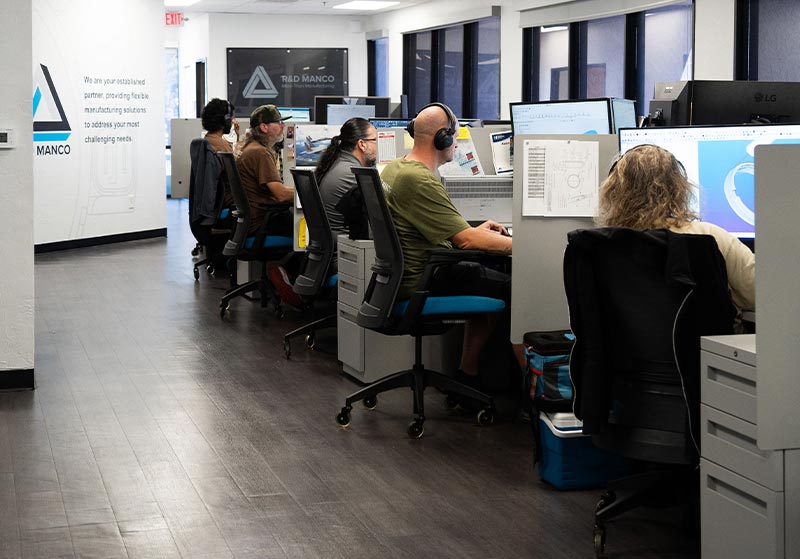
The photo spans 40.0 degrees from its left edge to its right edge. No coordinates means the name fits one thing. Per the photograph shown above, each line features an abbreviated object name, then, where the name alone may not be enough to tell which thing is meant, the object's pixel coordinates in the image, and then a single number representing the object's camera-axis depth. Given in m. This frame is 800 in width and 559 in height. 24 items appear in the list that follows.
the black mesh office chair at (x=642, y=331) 2.78
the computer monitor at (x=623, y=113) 5.05
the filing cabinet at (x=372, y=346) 5.01
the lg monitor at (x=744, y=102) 4.51
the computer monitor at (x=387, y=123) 6.66
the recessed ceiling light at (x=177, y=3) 15.03
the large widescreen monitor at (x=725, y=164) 3.50
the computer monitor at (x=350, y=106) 8.97
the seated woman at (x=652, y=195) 3.02
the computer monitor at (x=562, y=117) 5.08
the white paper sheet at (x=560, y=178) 3.88
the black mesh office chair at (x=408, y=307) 4.16
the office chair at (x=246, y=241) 6.70
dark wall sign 16.62
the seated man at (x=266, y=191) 6.79
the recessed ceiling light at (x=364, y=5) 14.68
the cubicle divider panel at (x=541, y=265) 3.93
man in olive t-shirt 4.23
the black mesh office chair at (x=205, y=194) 7.80
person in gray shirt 5.69
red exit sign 16.91
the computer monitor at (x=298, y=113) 10.02
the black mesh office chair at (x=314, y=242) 5.43
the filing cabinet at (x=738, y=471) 2.38
